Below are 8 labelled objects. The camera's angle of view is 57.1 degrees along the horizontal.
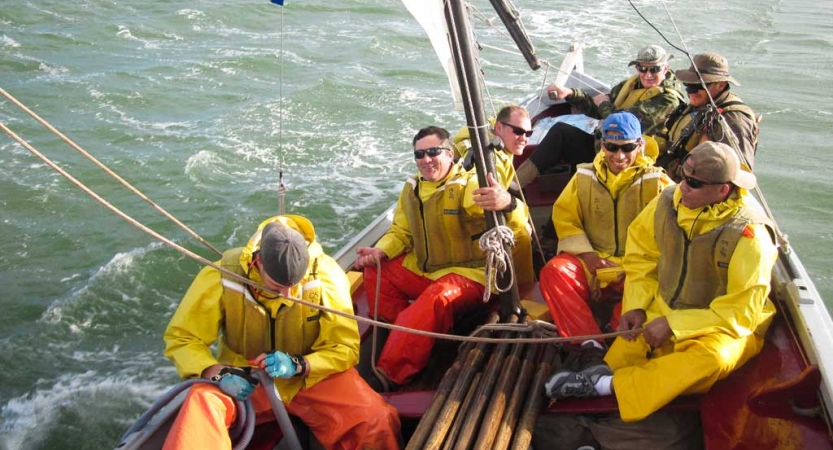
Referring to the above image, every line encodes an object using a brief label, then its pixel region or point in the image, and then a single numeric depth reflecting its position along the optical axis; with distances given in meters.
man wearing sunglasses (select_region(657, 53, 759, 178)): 4.69
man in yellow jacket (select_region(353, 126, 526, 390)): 3.79
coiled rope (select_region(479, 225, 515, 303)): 3.50
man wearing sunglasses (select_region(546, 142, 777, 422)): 2.98
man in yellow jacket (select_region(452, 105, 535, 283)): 4.18
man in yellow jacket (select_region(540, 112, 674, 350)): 3.76
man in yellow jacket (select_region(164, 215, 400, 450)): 3.02
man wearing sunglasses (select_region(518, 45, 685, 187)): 5.37
